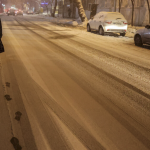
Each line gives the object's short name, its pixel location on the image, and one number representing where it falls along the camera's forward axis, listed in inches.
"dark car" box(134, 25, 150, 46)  473.7
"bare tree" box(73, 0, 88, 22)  1147.3
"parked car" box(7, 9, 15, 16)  2446.1
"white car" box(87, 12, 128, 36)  689.6
